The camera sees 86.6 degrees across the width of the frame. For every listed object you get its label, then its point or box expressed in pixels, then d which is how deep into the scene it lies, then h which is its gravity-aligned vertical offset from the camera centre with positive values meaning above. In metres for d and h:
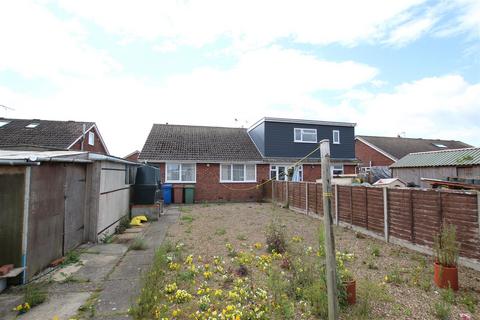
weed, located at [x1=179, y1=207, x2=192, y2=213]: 12.96 -1.93
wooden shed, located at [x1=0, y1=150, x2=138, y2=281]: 4.14 -0.65
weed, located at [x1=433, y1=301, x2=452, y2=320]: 3.25 -1.79
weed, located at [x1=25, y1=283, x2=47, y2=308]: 3.54 -1.75
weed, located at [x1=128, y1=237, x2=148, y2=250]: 6.36 -1.82
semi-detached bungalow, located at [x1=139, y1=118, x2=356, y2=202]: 16.95 +1.31
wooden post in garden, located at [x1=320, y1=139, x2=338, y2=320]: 2.79 -0.71
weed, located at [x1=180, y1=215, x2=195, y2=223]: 10.21 -1.89
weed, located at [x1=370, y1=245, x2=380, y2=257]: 5.80 -1.84
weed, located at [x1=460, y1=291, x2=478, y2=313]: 3.51 -1.85
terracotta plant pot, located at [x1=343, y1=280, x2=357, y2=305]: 3.54 -1.65
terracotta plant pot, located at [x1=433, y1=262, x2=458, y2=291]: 3.97 -1.65
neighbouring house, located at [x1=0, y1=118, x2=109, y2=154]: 19.78 +3.30
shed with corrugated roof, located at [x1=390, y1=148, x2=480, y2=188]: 15.51 +0.49
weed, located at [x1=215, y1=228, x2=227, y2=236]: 7.84 -1.85
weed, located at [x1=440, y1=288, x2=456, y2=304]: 3.69 -1.82
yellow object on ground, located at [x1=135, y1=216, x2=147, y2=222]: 9.75 -1.74
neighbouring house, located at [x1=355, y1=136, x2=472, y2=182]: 28.05 +3.03
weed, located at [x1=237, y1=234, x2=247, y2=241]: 7.21 -1.85
